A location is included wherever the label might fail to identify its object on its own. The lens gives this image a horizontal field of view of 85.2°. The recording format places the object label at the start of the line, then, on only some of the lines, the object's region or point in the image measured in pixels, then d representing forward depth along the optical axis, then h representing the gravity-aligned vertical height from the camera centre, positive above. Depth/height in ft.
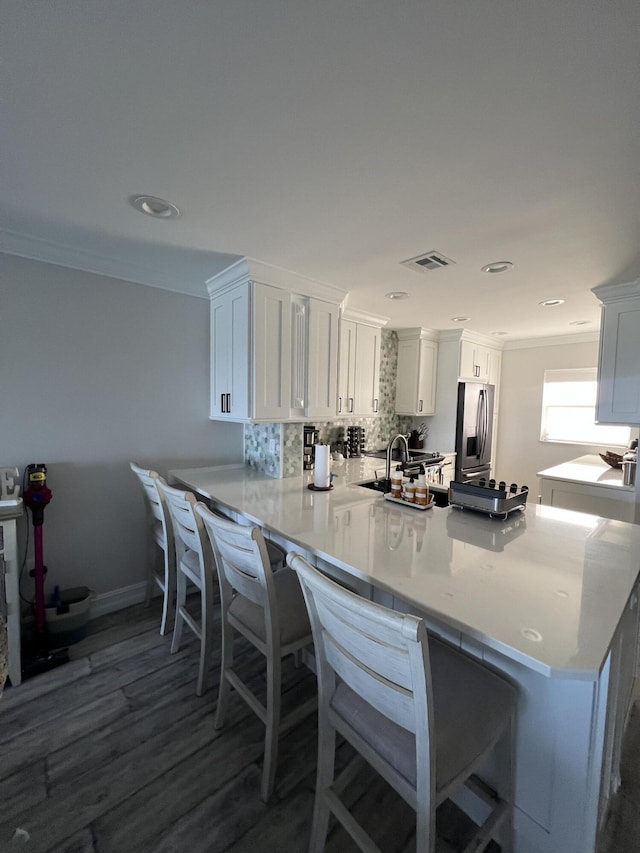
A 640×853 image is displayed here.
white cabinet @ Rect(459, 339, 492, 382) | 14.10 +2.05
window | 14.08 +0.05
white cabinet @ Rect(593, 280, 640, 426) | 8.45 +1.44
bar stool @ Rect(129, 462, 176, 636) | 6.87 -2.94
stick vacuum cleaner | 6.47 -3.32
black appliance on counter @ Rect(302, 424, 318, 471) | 10.54 -1.23
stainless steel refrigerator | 13.99 -0.85
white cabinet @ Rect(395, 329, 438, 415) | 13.76 +1.47
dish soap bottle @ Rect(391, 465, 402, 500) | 6.68 -1.50
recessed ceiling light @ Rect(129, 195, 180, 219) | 5.08 +2.96
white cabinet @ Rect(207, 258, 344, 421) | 7.66 +1.44
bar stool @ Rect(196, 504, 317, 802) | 4.25 -2.92
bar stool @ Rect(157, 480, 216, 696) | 5.48 -2.42
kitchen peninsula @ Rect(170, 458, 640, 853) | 2.95 -1.83
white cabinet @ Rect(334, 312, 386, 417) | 10.79 +1.26
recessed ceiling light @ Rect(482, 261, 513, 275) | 7.09 +2.99
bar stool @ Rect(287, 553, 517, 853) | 2.62 -2.81
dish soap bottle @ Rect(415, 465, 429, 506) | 6.28 -1.54
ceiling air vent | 6.81 +3.00
